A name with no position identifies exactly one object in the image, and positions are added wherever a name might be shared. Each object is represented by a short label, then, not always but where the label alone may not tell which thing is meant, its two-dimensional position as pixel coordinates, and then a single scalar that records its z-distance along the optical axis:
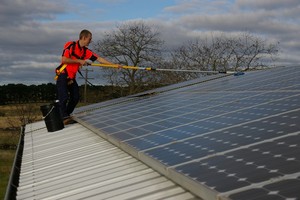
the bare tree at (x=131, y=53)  48.19
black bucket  9.91
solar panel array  2.78
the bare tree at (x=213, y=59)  41.06
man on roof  9.49
